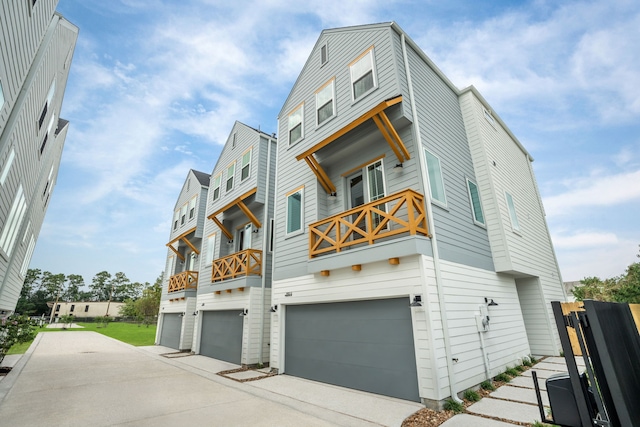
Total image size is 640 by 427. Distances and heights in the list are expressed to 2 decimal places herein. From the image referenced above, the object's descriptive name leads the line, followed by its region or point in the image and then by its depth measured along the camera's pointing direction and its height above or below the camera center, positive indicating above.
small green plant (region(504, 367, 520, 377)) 7.34 -1.90
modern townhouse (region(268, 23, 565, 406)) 6.05 +1.75
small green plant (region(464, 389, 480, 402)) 5.64 -1.92
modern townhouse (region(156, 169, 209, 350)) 15.99 +2.75
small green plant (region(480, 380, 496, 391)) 6.31 -1.93
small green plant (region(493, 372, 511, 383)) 6.89 -1.93
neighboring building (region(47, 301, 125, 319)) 58.15 +0.04
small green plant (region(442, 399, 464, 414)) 5.18 -1.95
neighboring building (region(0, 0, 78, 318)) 5.04 +4.60
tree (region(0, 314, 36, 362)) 9.31 -0.79
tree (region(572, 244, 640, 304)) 14.90 +0.54
